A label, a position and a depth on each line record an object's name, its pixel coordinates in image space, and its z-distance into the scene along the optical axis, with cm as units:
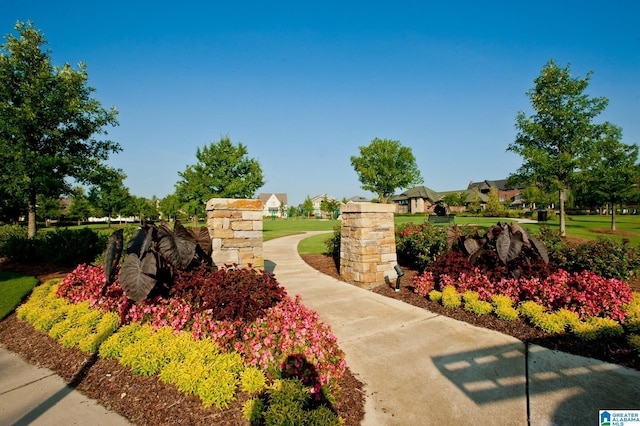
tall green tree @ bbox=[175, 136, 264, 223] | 2209
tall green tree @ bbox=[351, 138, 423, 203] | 4569
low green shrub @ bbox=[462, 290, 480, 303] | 504
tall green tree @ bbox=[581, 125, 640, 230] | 1418
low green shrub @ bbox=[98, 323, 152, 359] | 345
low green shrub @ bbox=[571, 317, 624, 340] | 389
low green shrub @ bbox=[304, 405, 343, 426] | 224
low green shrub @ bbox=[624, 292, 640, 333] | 400
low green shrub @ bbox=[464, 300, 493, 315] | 485
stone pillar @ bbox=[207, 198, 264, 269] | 570
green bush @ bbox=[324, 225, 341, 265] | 1069
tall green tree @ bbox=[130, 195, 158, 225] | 4519
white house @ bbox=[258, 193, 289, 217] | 9078
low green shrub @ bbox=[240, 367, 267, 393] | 273
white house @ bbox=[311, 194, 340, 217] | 10650
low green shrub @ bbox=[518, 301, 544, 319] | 445
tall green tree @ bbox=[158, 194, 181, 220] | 4840
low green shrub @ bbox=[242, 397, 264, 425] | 238
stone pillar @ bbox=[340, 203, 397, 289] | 707
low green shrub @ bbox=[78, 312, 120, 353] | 359
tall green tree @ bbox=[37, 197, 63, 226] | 3834
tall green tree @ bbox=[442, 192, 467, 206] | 5828
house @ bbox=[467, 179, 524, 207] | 7651
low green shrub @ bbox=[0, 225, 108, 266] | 878
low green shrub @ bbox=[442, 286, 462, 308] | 523
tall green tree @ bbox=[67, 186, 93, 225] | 4462
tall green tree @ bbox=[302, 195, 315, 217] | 7775
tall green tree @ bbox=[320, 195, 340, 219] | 6450
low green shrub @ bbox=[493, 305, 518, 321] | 462
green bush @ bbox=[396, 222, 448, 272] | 752
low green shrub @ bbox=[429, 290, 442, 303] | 559
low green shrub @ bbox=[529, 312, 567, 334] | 415
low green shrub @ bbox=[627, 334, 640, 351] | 352
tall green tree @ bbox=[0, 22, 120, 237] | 966
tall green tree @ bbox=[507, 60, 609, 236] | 1434
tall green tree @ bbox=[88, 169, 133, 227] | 1181
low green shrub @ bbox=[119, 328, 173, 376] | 311
